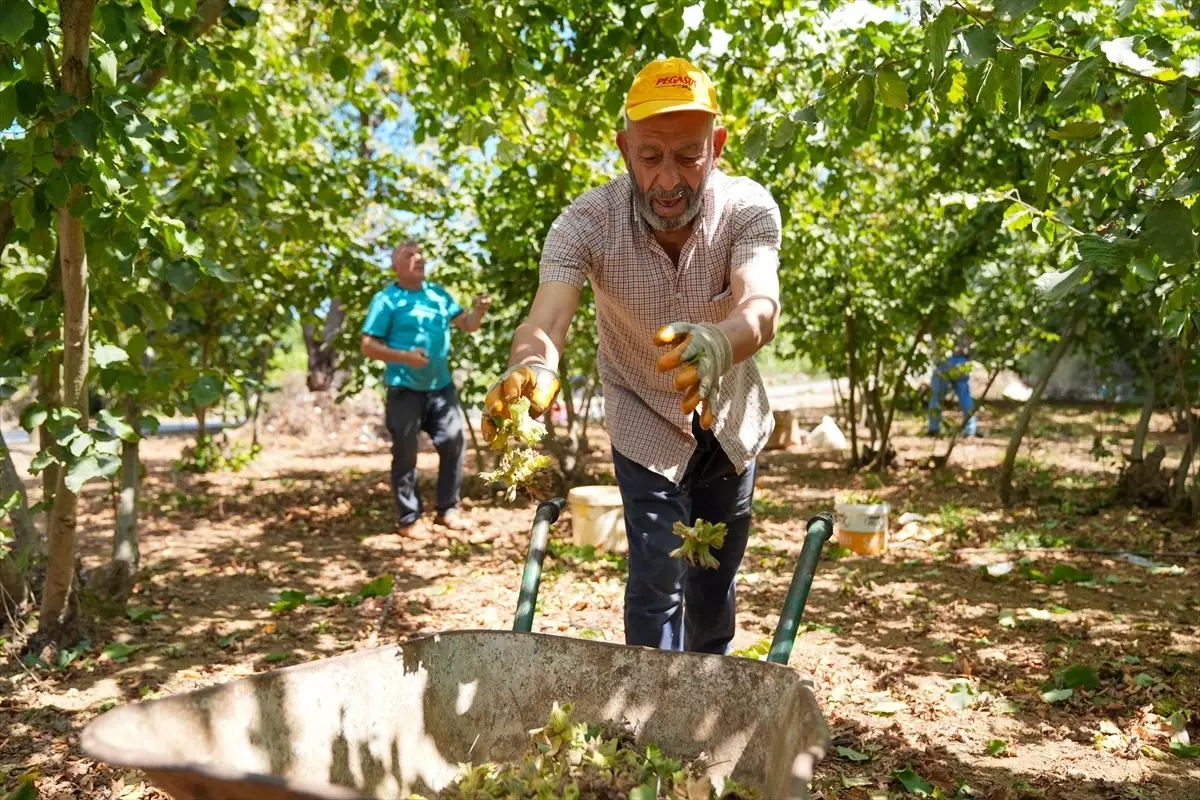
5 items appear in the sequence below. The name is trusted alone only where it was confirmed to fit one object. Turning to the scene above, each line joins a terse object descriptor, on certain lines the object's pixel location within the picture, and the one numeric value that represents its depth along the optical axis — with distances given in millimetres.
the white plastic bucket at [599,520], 6230
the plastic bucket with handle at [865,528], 6223
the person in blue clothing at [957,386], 8648
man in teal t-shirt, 6750
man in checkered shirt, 2568
